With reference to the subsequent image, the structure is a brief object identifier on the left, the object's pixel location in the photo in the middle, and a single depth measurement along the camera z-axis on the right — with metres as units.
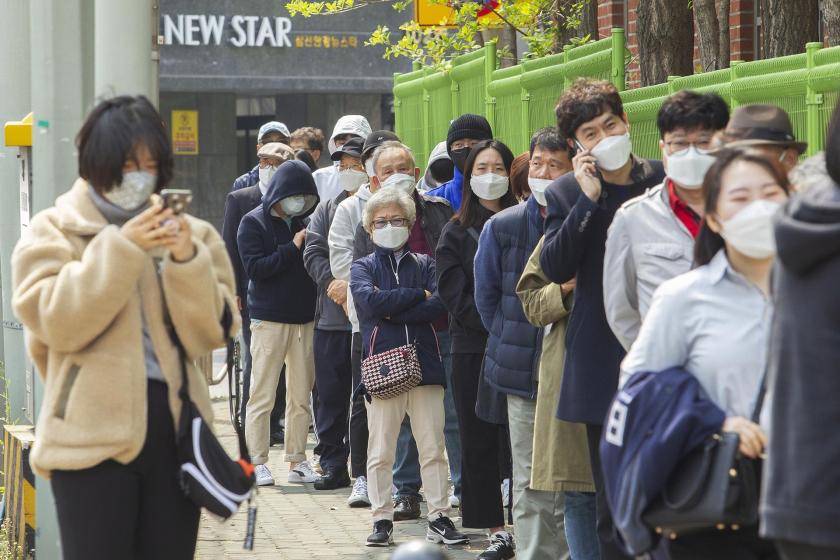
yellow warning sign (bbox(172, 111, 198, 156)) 51.94
